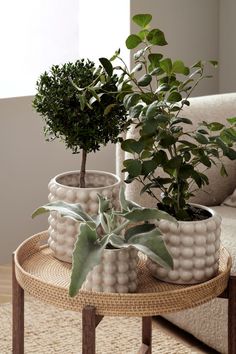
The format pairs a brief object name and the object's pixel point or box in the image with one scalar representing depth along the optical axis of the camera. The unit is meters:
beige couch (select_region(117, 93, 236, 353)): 2.54
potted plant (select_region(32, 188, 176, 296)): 1.71
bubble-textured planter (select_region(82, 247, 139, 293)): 1.80
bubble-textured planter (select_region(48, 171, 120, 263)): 1.96
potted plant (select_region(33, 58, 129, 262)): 1.93
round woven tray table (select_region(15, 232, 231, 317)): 1.76
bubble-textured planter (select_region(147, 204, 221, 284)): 1.86
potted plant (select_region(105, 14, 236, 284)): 1.84
